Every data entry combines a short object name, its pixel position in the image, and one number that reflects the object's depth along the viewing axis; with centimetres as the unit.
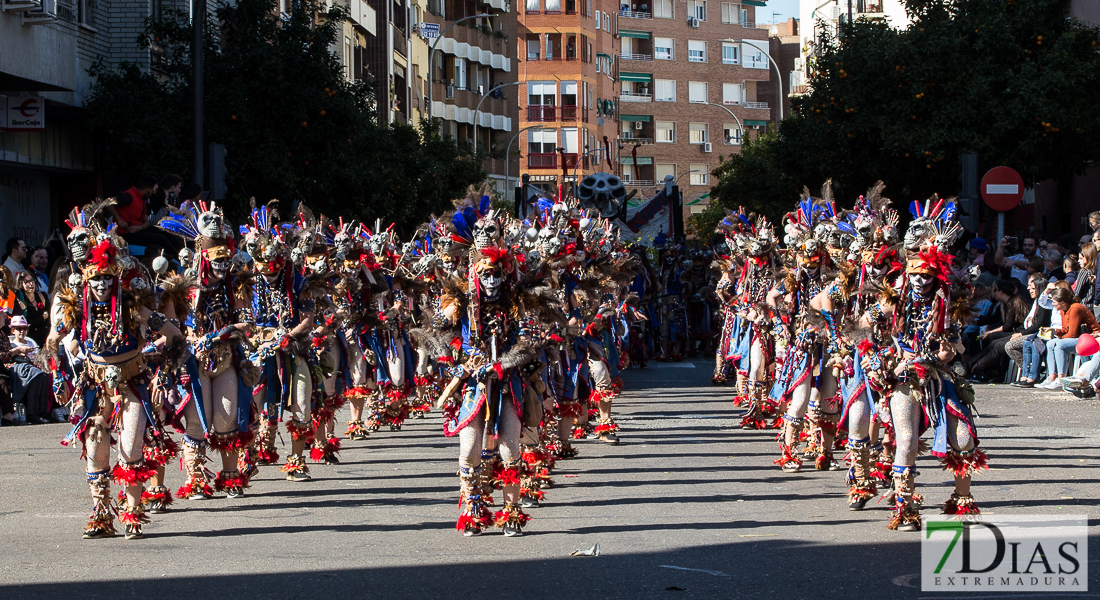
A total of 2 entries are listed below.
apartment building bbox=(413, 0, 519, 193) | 6253
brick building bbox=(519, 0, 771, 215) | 9912
